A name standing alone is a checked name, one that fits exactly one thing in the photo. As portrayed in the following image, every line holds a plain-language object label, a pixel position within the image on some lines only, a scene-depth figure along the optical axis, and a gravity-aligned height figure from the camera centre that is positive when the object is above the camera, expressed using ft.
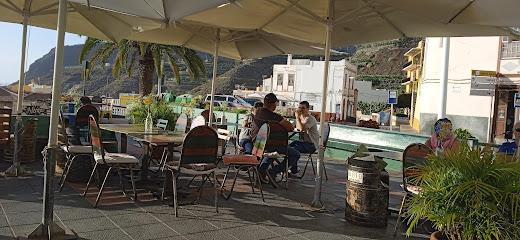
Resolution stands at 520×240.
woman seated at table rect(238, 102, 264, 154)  21.17 -1.37
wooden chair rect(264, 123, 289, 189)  18.78 -1.38
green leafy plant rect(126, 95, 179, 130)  23.43 -0.44
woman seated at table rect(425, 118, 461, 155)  15.16 -0.53
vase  18.70 -0.90
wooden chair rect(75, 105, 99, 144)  20.89 -0.76
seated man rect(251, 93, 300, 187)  19.77 -0.52
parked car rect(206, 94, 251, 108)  102.40 +2.65
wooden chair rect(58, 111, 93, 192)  16.84 -2.09
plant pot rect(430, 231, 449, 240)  9.12 -2.51
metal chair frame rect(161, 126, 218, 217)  13.75 -1.84
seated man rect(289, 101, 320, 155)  22.48 -1.23
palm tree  51.34 +6.00
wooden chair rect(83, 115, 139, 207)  14.79 -2.01
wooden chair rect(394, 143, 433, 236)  13.67 -1.30
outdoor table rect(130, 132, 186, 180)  15.66 -1.36
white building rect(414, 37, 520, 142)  58.49 +5.65
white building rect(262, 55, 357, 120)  143.95 +11.33
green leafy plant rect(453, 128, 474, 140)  26.52 -0.63
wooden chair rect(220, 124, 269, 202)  16.55 -1.96
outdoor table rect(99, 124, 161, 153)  18.02 -1.19
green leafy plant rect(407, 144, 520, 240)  8.14 -1.46
